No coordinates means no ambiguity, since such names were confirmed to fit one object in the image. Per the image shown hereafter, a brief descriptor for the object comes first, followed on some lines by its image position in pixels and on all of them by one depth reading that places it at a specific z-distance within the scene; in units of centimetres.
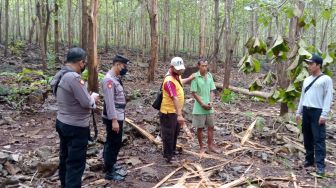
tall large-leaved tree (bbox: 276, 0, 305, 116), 590
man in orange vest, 625
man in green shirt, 677
